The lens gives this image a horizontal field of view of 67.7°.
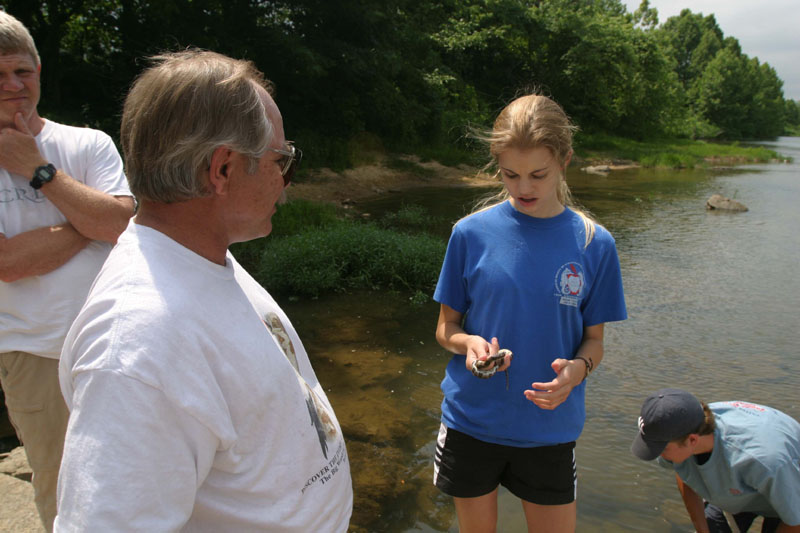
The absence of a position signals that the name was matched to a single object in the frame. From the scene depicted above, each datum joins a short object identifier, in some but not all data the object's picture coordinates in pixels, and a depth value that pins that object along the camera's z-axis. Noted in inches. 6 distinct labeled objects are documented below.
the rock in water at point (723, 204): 535.2
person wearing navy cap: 95.3
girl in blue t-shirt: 78.3
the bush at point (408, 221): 430.3
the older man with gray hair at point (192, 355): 36.3
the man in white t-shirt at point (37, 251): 75.6
